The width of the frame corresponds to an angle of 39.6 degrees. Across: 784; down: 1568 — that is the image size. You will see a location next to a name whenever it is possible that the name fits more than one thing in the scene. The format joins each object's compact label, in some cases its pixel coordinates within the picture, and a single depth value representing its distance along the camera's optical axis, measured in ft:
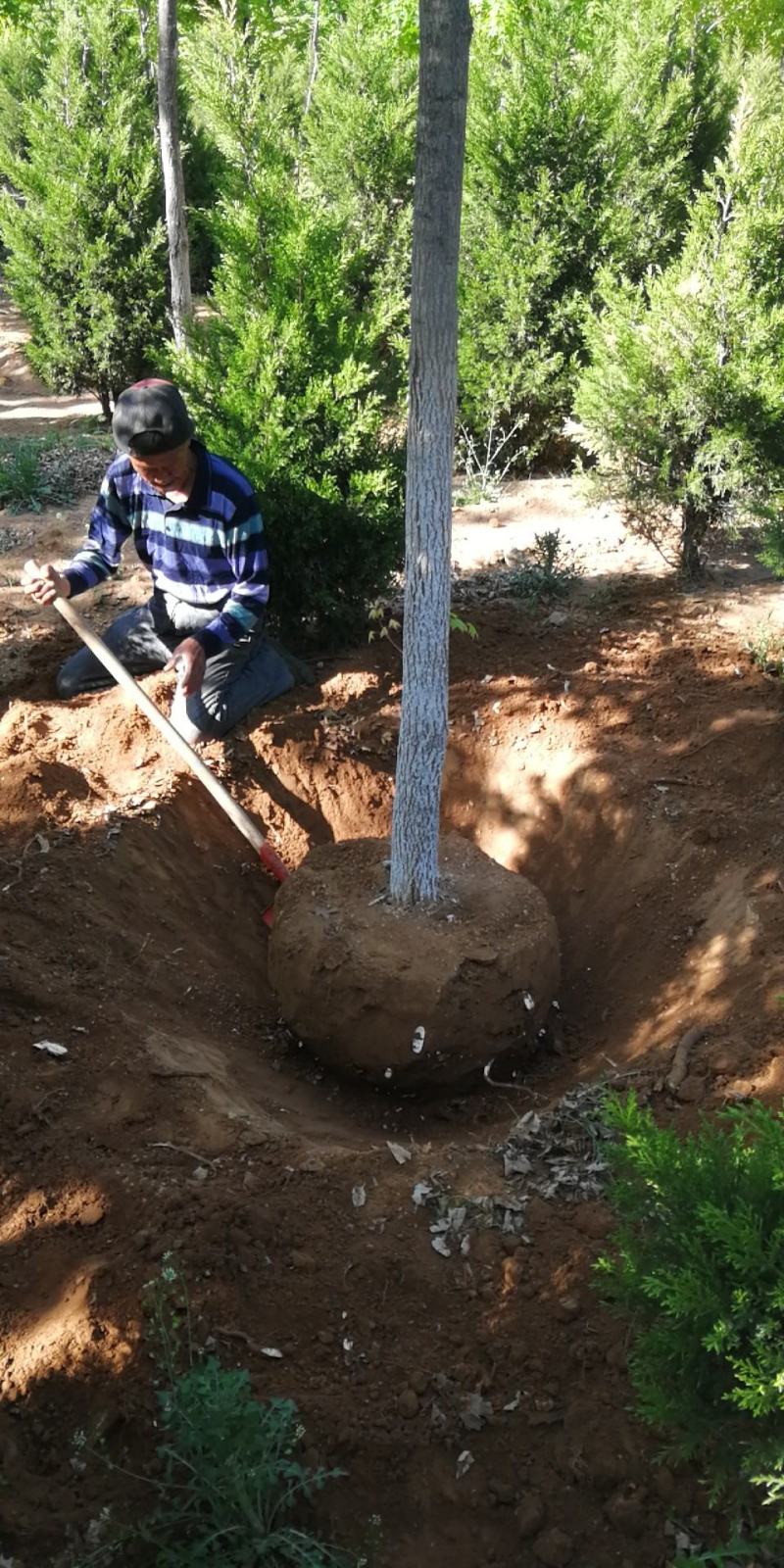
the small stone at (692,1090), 10.76
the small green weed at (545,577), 20.99
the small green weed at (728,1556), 6.51
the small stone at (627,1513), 7.54
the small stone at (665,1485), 7.61
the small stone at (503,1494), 7.87
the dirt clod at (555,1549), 7.47
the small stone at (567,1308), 8.87
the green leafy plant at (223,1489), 7.22
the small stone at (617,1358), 8.36
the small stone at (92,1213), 9.55
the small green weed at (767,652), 17.67
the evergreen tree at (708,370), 19.60
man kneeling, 14.74
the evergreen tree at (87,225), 33.42
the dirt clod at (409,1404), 8.37
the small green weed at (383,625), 19.15
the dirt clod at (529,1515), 7.68
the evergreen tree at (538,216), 27.58
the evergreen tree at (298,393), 17.42
